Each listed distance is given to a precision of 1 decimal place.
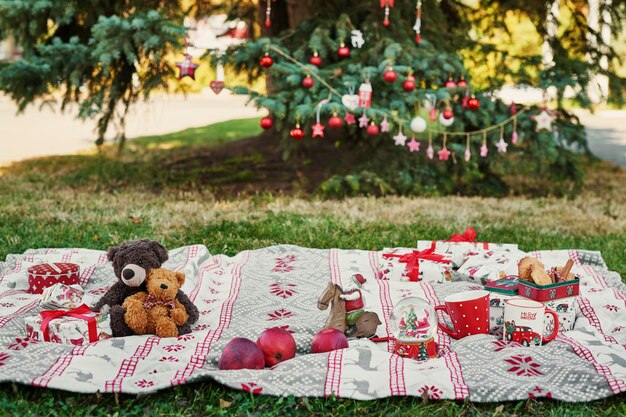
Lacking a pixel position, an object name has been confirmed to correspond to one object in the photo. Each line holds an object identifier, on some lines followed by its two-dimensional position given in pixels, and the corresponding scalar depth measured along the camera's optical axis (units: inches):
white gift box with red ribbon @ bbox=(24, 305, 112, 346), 132.2
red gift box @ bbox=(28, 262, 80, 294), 163.6
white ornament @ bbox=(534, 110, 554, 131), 277.0
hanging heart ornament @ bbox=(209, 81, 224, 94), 231.3
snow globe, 127.0
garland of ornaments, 238.2
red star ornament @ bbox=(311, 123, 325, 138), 235.1
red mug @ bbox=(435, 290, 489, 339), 136.6
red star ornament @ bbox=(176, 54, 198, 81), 225.8
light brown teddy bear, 135.3
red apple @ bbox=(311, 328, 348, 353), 127.3
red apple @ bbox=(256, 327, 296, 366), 124.8
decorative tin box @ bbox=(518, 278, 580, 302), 138.9
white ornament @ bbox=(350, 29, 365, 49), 249.9
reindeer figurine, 135.7
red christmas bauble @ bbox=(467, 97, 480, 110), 269.9
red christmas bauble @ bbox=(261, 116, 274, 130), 242.1
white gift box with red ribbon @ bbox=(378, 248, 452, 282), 174.2
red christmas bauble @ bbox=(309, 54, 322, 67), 259.5
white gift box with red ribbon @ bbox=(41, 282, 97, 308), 147.9
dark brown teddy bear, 136.6
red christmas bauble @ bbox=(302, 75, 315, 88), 250.3
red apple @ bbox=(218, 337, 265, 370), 122.3
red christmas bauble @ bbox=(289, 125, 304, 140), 238.5
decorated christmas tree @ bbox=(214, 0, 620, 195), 257.6
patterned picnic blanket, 115.3
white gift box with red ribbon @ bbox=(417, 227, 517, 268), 185.0
